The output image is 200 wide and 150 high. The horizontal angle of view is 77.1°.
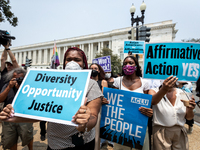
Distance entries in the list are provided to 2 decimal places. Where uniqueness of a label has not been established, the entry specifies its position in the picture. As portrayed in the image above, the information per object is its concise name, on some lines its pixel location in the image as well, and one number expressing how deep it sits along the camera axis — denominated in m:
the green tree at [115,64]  25.61
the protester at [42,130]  3.78
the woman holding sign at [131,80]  2.22
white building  35.19
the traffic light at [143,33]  7.04
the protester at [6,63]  2.92
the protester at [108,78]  4.95
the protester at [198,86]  1.82
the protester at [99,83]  2.30
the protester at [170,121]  1.89
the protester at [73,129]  1.18
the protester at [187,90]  2.10
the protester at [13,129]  2.44
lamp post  8.37
